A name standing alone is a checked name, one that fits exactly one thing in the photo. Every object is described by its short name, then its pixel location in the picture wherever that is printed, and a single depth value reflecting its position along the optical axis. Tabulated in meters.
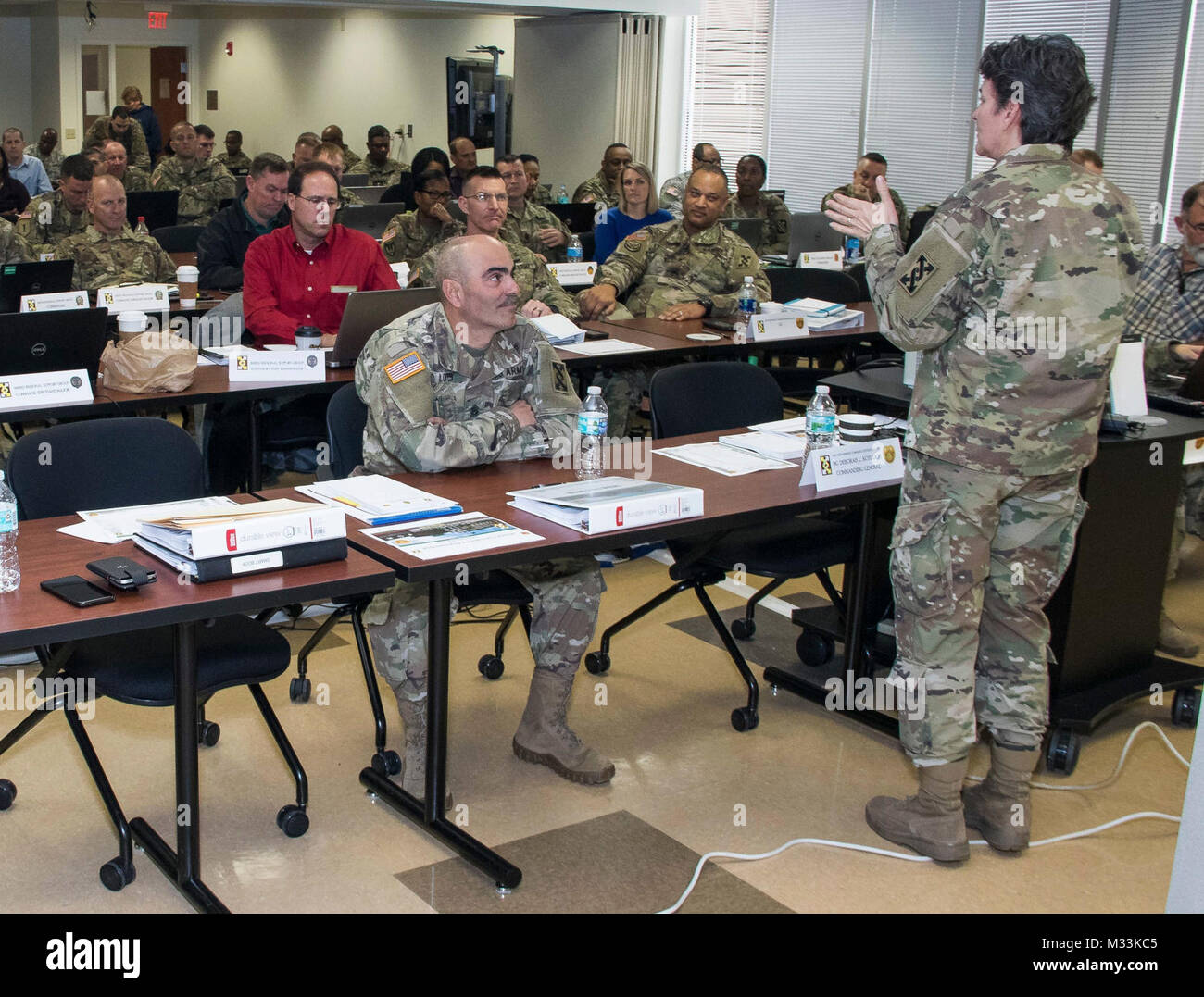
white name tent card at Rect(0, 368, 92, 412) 3.79
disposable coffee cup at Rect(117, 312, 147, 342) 4.22
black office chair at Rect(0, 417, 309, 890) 2.76
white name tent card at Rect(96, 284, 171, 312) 5.07
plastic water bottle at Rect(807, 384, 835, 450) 3.52
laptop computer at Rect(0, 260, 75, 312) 4.93
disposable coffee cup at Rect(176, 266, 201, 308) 5.23
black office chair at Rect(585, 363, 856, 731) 3.70
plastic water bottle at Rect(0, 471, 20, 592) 2.39
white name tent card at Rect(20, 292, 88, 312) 4.78
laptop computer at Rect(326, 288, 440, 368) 4.44
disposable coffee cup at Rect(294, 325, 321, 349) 4.57
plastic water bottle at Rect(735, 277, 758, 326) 5.71
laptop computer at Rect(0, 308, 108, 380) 3.85
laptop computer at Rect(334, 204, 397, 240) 7.27
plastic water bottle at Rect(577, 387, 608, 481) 3.34
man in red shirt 4.99
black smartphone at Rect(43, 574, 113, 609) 2.31
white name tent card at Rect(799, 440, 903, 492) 3.25
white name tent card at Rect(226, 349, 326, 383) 4.30
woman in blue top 7.45
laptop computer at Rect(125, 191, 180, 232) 7.86
